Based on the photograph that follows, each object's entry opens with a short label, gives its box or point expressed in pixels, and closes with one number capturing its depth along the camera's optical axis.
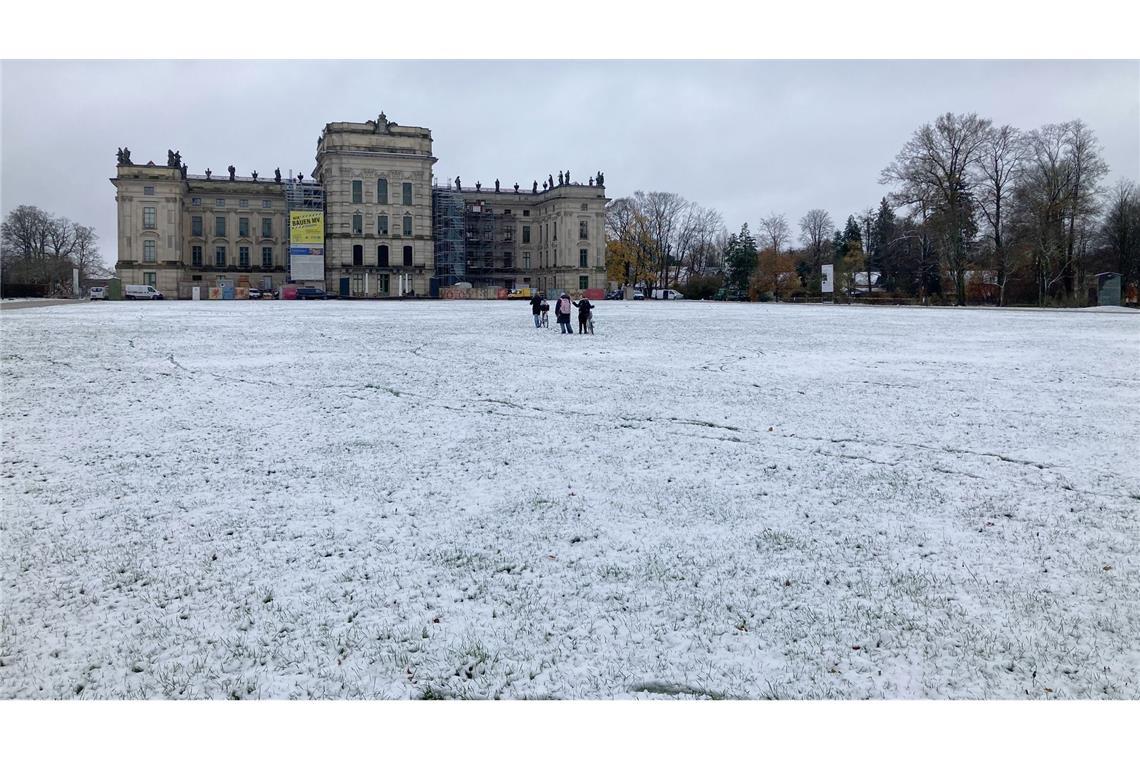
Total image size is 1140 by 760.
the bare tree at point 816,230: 111.59
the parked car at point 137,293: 75.31
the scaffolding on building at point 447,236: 90.88
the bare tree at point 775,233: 117.81
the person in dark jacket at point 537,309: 28.27
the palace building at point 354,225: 84.31
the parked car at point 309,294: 78.12
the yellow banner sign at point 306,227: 81.69
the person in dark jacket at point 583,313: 25.09
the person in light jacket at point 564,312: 24.91
